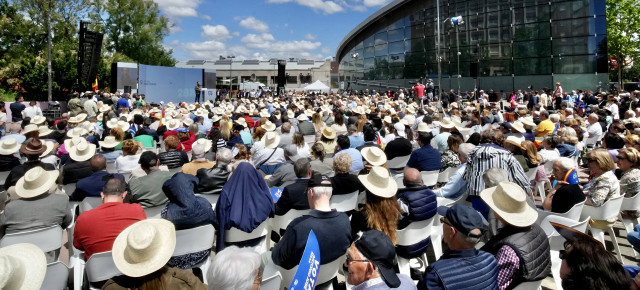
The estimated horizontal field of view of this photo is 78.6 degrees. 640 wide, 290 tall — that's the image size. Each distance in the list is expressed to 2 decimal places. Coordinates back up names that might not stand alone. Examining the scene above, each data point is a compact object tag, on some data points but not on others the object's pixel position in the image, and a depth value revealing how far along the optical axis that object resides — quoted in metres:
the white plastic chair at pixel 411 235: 3.84
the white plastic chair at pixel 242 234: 3.91
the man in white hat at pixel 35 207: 3.69
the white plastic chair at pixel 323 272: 3.07
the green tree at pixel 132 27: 47.44
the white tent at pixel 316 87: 39.19
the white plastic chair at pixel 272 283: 2.56
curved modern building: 26.92
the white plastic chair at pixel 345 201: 4.79
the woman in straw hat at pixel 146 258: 2.26
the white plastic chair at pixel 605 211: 4.32
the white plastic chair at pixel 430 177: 5.91
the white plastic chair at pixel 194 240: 3.51
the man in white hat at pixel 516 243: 2.68
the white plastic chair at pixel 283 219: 4.30
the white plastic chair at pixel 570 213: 4.05
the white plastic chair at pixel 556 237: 3.60
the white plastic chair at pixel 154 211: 4.36
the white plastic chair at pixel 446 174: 6.57
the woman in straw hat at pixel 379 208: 3.62
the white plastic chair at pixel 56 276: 2.80
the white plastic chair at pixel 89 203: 4.66
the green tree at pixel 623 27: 33.39
